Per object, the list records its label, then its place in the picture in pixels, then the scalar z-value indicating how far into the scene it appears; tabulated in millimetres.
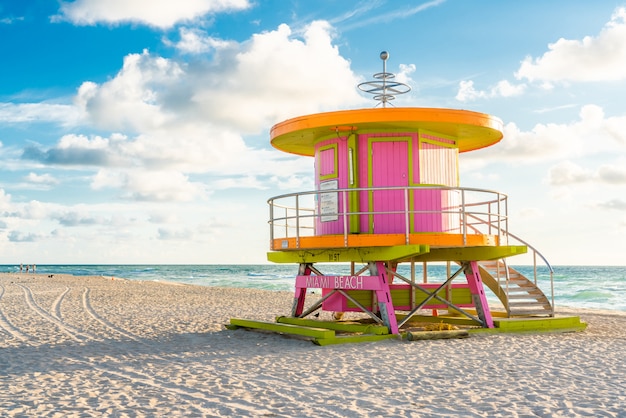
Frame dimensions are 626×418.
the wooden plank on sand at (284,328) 11878
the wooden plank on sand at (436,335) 12109
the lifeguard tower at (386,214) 12312
